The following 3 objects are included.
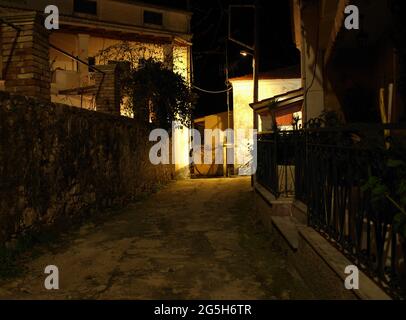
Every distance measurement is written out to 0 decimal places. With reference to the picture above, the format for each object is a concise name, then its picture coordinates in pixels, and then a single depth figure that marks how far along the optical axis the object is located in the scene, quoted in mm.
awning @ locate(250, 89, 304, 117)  12852
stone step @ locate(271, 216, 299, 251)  4807
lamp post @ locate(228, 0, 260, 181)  14875
